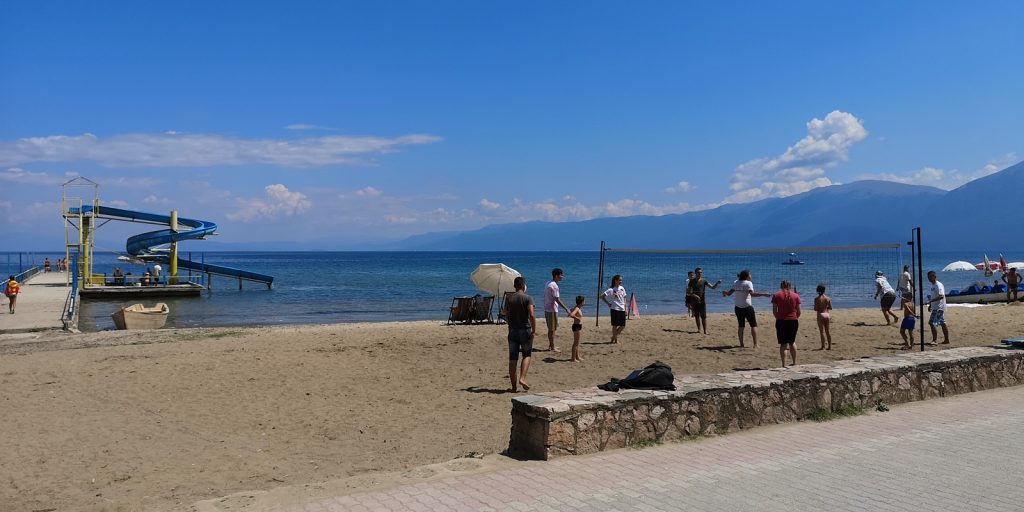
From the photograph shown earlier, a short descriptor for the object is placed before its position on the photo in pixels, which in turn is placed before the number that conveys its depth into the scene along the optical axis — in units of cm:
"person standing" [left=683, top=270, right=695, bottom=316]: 1595
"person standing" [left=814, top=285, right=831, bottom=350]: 1328
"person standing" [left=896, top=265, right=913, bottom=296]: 1670
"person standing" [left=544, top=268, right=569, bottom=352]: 1229
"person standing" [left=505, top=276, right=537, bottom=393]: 877
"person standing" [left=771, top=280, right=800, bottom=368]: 1096
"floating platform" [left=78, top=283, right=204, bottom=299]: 3569
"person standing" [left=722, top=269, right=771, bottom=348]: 1300
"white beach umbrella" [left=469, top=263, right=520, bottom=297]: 1778
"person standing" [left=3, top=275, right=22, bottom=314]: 2206
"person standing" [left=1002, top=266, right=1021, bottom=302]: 2459
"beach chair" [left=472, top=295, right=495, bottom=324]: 1808
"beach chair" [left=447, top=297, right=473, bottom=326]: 1821
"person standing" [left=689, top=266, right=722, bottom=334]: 1552
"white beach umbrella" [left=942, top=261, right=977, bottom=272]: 3164
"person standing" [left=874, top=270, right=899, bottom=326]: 1644
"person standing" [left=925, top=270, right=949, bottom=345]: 1320
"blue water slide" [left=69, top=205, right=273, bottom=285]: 3900
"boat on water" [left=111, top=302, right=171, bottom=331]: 1970
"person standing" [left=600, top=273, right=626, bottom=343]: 1315
